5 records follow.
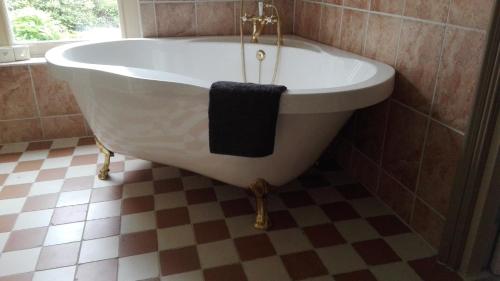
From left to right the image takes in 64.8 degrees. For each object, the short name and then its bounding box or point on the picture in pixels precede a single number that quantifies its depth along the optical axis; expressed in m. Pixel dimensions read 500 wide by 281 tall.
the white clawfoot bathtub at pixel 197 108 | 1.30
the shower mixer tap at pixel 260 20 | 2.13
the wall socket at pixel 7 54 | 2.25
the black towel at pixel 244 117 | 1.23
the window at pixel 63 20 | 2.36
